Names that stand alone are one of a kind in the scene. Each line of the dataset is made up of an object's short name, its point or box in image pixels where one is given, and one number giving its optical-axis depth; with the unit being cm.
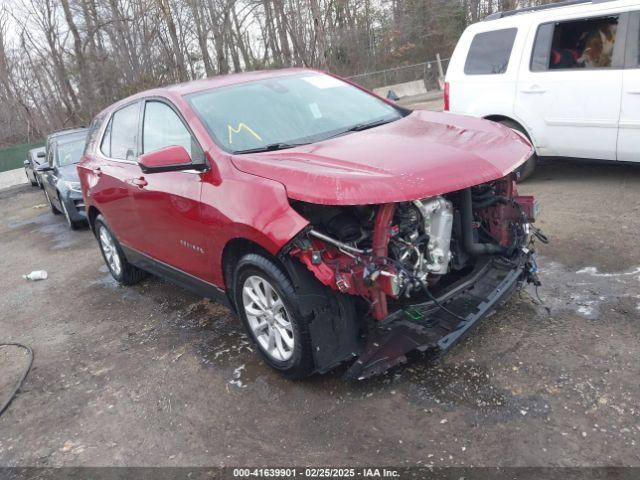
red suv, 290
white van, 571
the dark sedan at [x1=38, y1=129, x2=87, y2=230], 891
